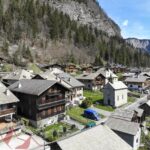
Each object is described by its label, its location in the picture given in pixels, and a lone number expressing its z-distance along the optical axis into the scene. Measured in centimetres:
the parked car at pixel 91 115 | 3163
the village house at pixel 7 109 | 2400
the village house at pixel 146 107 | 3804
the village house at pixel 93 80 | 5113
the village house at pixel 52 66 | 6608
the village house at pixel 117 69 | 8335
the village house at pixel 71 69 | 7083
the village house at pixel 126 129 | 2301
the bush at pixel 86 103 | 3696
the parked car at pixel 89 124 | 2744
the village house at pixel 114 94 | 4035
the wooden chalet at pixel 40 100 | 2736
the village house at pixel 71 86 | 3758
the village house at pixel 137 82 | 5643
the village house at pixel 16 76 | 4172
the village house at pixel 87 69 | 7351
